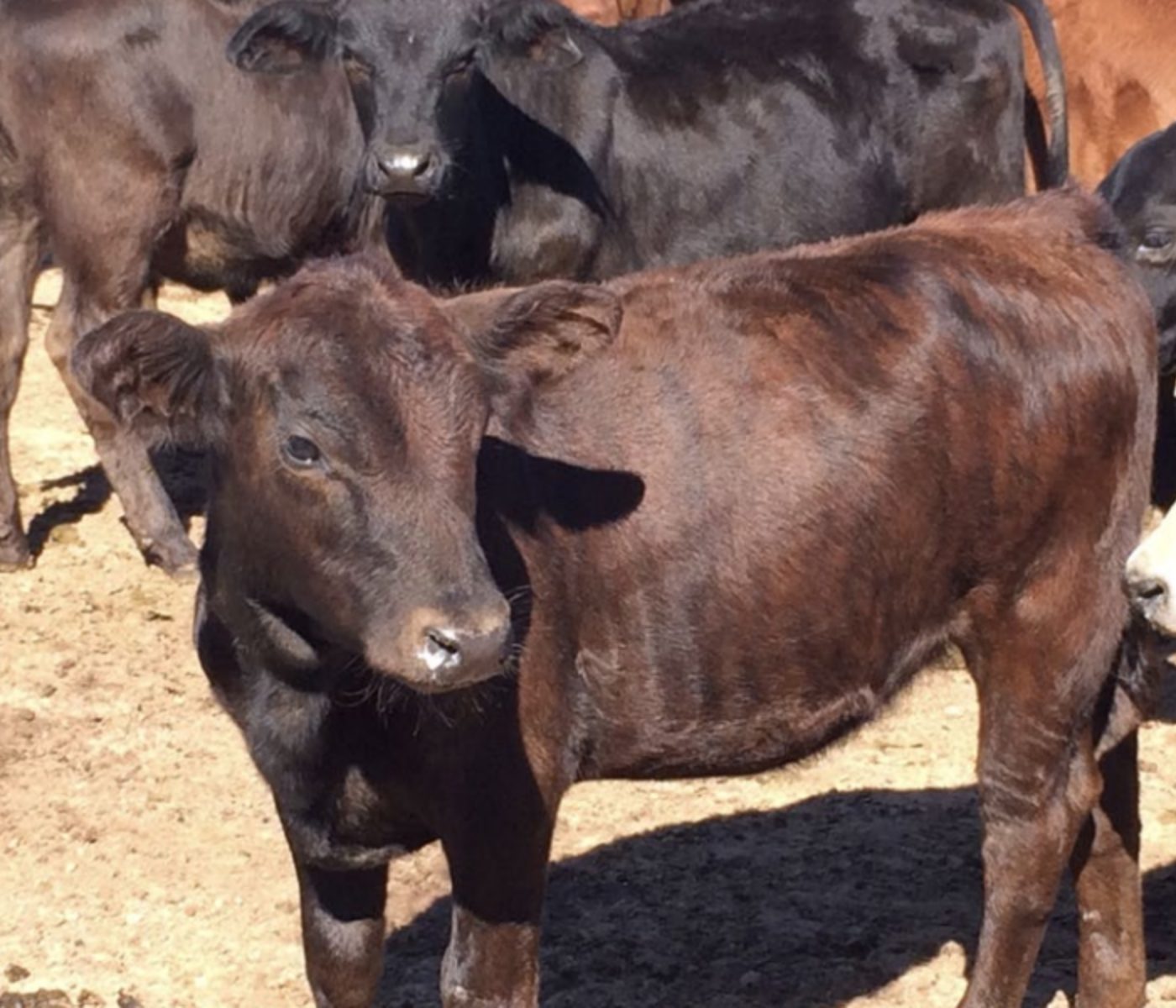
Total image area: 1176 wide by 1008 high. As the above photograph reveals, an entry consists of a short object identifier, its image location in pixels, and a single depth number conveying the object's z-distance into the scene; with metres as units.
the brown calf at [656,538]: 4.76
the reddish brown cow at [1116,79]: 10.72
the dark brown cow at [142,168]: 9.72
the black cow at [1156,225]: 8.02
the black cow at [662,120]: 8.85
